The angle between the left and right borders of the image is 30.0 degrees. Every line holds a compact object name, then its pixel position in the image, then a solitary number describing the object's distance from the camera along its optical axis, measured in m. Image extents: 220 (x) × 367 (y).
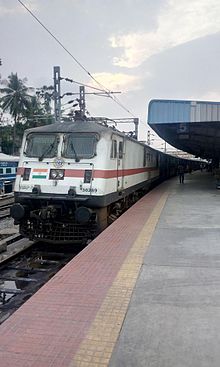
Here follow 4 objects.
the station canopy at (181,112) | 17.95
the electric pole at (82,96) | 26.69
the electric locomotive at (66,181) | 9.88
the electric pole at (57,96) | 24.58
